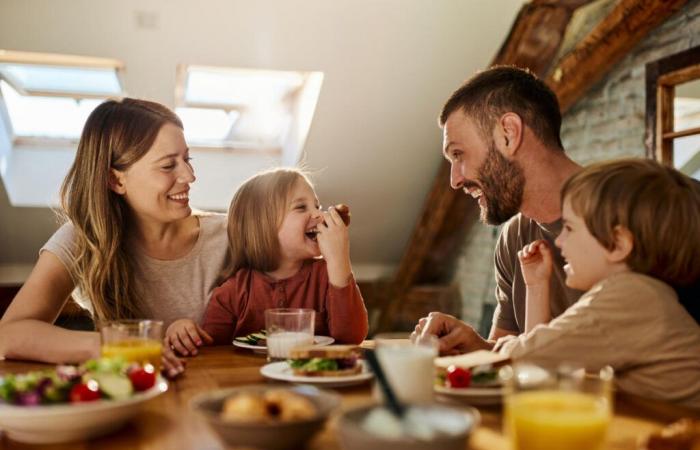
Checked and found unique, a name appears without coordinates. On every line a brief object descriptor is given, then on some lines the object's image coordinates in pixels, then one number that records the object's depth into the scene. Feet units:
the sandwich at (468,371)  4.22
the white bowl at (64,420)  3.38
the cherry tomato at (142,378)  3.87
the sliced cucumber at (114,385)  3.68
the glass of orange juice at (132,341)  4.55
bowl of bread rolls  3.06
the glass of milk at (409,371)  3.59
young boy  4.56
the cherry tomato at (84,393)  3.57
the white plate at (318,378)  4.50
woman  6.88
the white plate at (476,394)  4.04
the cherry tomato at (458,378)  4.21
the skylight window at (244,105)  14.92
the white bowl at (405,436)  2.72
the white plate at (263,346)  6.07
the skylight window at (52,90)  13.10
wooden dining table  3.42
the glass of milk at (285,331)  5.37
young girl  7.09
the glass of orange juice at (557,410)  2.86
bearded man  7.68
